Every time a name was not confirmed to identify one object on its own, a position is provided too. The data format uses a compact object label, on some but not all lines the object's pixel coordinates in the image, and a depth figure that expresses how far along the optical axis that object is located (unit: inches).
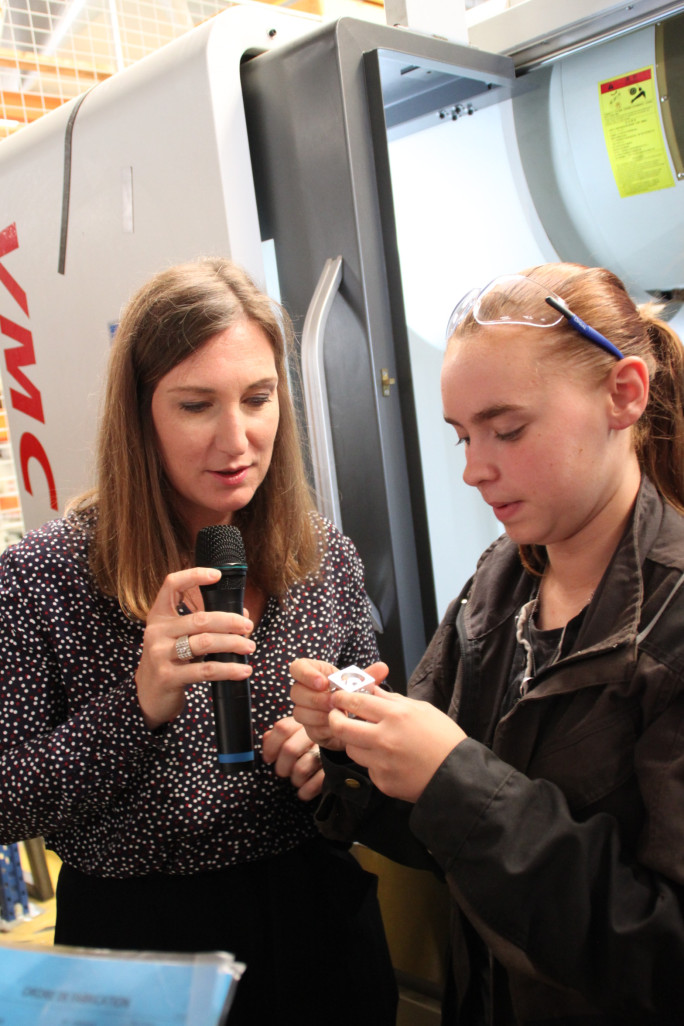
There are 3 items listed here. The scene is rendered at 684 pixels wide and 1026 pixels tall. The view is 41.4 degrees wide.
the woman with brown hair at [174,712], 44.0
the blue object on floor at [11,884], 110.0
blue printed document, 20.4
